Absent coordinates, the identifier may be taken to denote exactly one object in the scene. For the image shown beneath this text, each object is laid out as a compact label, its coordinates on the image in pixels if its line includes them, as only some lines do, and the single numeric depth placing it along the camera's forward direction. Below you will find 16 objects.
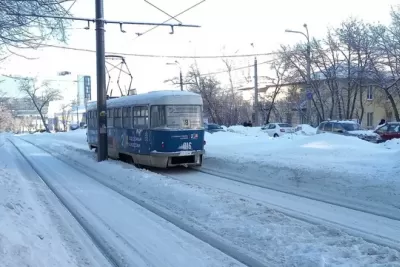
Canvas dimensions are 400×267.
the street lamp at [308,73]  27.29
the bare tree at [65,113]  119.22
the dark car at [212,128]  40.72
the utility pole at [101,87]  17.83
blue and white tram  15.55
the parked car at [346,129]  24.11
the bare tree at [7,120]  94.46
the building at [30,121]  107.69
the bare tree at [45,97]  90.44
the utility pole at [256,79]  40.47
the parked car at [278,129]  37.84
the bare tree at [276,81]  50.66
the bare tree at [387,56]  36.12
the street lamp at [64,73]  66.69
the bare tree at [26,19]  9.70
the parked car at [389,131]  23.61
